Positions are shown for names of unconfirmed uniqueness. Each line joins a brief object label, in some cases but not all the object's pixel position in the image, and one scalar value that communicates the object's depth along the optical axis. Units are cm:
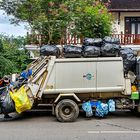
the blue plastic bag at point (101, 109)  1350
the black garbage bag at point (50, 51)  1390
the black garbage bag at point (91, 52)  1367
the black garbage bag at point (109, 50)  1373
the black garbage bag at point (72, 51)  1370
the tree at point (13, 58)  2011
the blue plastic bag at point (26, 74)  1378
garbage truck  1342
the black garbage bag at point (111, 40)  1403
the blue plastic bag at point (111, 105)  1351
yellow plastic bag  1308
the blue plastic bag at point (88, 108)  1347
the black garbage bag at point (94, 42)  1409
